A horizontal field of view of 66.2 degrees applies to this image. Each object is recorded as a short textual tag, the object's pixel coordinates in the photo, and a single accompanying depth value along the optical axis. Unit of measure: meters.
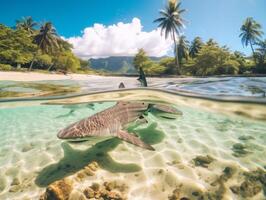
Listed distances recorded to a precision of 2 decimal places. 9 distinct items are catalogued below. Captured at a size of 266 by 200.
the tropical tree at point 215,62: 42.62
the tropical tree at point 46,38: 51.00
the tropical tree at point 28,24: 64.16
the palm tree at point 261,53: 48.56
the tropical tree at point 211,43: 50.28
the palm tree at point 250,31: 59.69
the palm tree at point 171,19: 51.84
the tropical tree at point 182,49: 61.61
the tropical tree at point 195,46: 65.50
